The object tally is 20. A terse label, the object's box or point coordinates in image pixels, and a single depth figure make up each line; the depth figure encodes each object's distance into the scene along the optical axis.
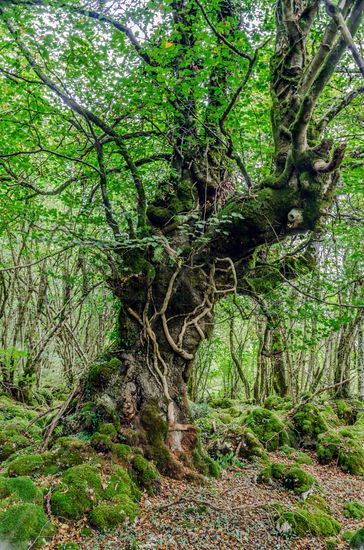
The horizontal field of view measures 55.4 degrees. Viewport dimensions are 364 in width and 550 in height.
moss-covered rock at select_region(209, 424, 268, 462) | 6.89
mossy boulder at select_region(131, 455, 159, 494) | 4.76
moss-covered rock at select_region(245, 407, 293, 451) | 8.12
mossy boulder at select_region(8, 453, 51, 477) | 4.21
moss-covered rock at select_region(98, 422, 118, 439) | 4.86
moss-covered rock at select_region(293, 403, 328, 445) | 8.68
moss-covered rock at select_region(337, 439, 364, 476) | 7.36
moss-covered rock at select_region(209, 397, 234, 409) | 13.43
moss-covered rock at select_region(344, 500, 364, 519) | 5.44
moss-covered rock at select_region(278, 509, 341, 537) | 4.48
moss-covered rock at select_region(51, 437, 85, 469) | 4.41
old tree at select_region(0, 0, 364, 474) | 4.93
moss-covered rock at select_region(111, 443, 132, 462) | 4.73
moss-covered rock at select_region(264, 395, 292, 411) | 11.13
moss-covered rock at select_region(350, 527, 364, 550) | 4.18
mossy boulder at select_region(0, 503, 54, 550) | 3.14
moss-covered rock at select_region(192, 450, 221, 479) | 5.57
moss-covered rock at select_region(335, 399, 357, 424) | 11.18
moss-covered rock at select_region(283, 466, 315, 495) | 5.68
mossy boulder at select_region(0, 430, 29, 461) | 5.48
